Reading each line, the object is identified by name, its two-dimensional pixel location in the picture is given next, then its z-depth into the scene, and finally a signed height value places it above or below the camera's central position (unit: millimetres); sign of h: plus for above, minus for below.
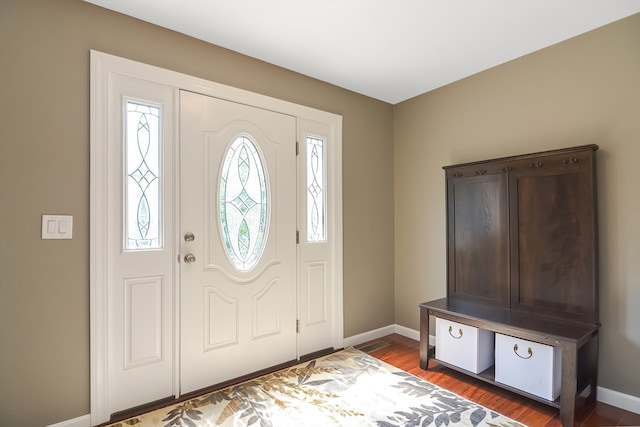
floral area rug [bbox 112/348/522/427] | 1985 -1219
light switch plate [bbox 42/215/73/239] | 1828 -32
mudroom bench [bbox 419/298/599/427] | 1920 -895
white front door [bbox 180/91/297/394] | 2293 -152
